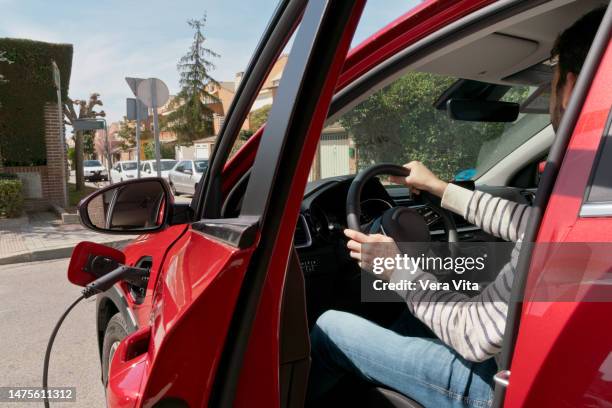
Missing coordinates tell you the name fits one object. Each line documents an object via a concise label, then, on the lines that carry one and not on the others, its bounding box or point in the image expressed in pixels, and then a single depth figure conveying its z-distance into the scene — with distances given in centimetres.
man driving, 114
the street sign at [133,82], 820
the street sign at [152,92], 787
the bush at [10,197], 1001
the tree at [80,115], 1553
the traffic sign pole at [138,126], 791
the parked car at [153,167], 2282
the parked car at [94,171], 2938
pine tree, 1108
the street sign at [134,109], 896
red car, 86
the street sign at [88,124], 992
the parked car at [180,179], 1662
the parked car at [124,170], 2437
